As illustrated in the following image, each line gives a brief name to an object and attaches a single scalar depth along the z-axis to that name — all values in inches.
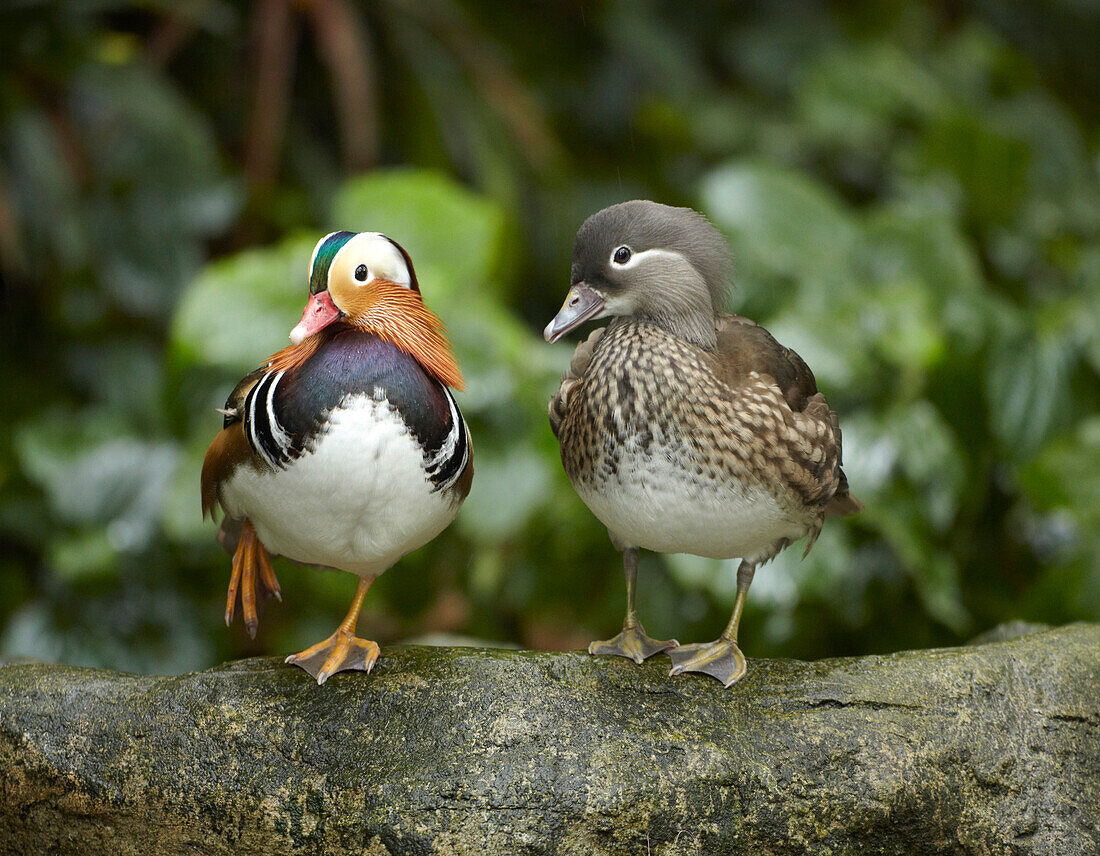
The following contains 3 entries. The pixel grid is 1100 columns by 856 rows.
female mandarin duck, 147.0
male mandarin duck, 145.7
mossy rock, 146.4
